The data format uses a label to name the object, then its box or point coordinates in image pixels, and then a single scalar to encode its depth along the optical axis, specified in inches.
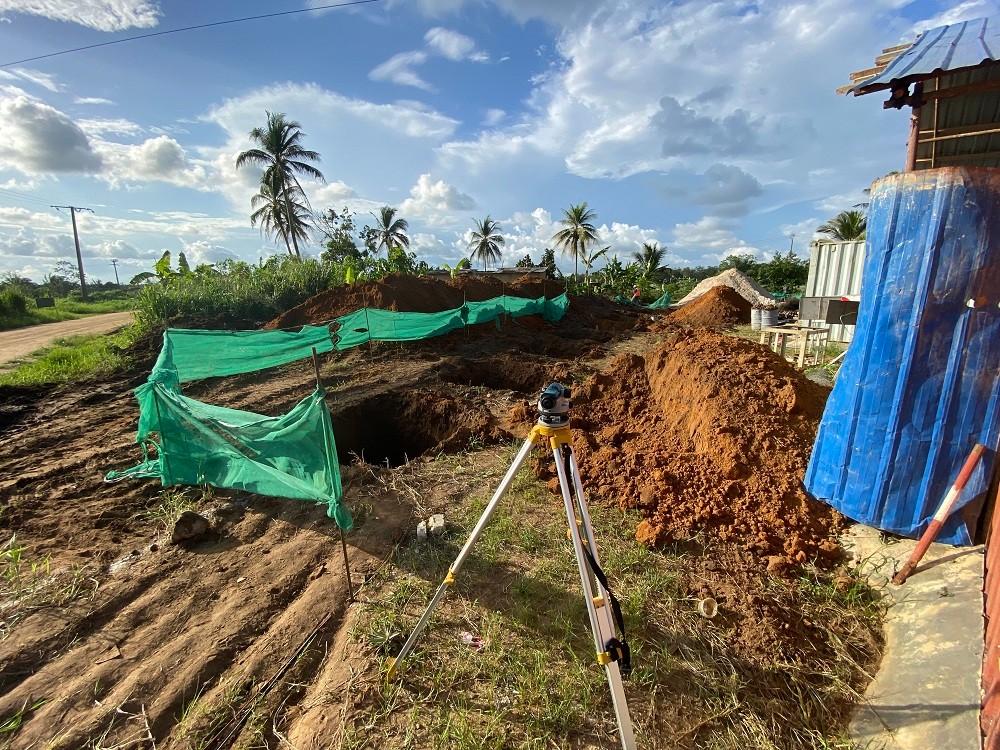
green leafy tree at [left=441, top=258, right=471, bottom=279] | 892.0
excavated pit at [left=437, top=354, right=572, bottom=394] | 309.3
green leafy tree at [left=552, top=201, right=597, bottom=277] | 1353.3
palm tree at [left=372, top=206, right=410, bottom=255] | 1277.1
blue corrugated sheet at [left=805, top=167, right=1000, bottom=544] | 95.0
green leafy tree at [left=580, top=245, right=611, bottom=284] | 1294.7
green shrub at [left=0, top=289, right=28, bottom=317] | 658.8
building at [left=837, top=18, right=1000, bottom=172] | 99.7
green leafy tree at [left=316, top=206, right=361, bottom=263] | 1064.2
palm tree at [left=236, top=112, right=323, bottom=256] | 916.6
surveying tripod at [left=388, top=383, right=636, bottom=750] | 63.5
